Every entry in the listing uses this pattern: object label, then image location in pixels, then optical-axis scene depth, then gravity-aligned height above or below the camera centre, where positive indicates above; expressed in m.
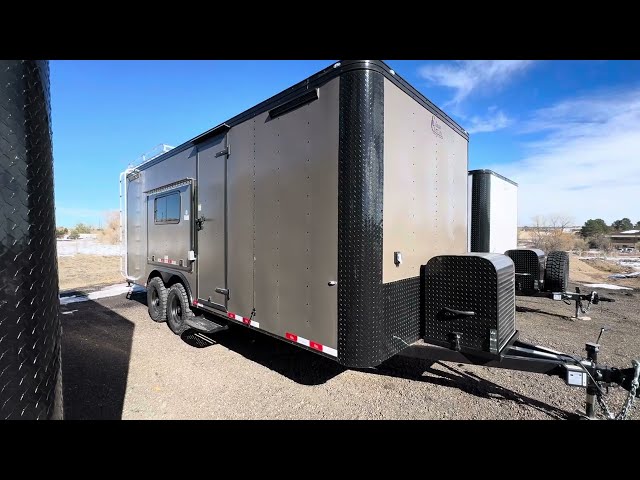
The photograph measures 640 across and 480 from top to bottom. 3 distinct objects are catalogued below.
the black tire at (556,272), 6.18 -0.77
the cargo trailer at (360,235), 2.62 -0.03
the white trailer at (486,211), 6.83 +0.50
